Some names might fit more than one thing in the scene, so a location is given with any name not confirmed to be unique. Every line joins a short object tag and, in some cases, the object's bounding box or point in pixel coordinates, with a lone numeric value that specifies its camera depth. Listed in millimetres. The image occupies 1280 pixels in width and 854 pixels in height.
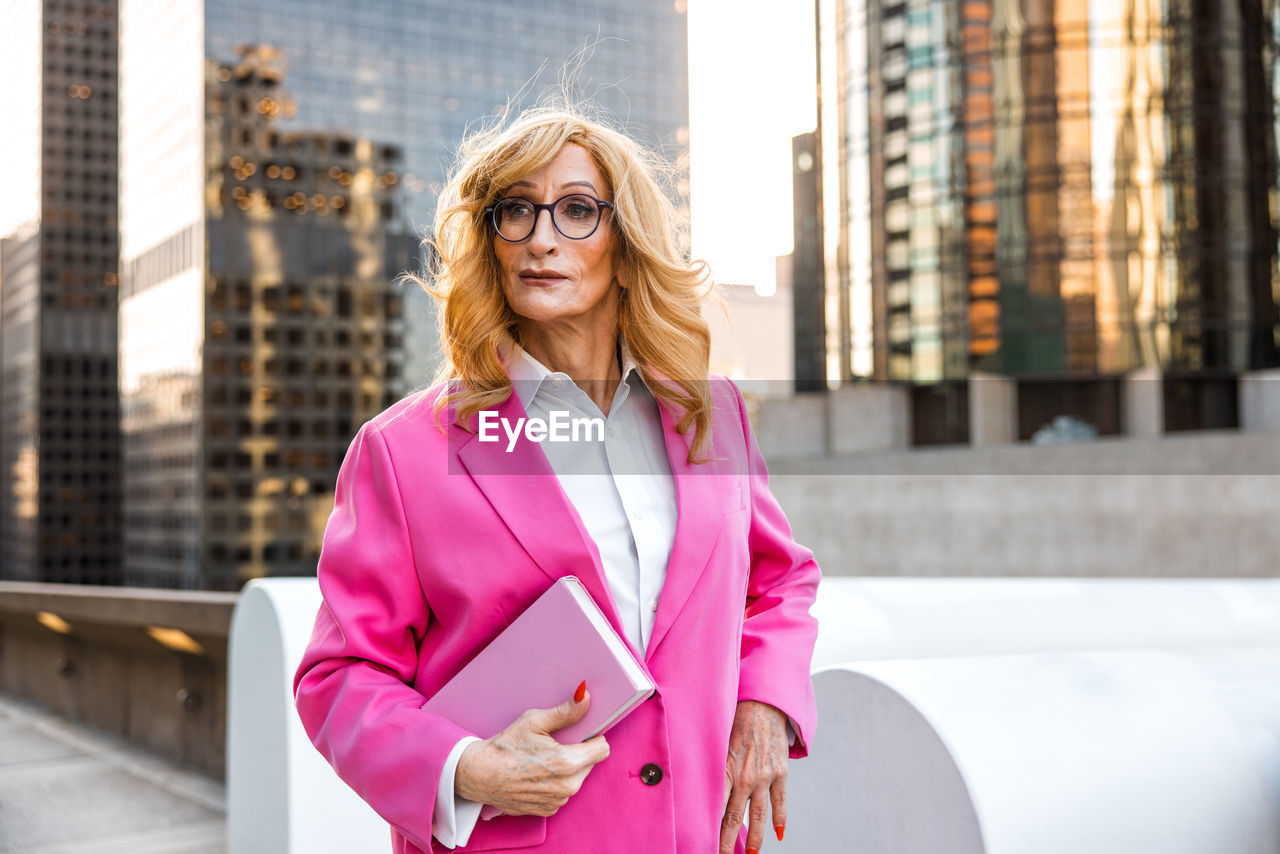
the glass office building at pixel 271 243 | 77625
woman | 1568
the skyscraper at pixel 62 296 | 104062
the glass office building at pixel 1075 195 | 29453
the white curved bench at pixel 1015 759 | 2232
